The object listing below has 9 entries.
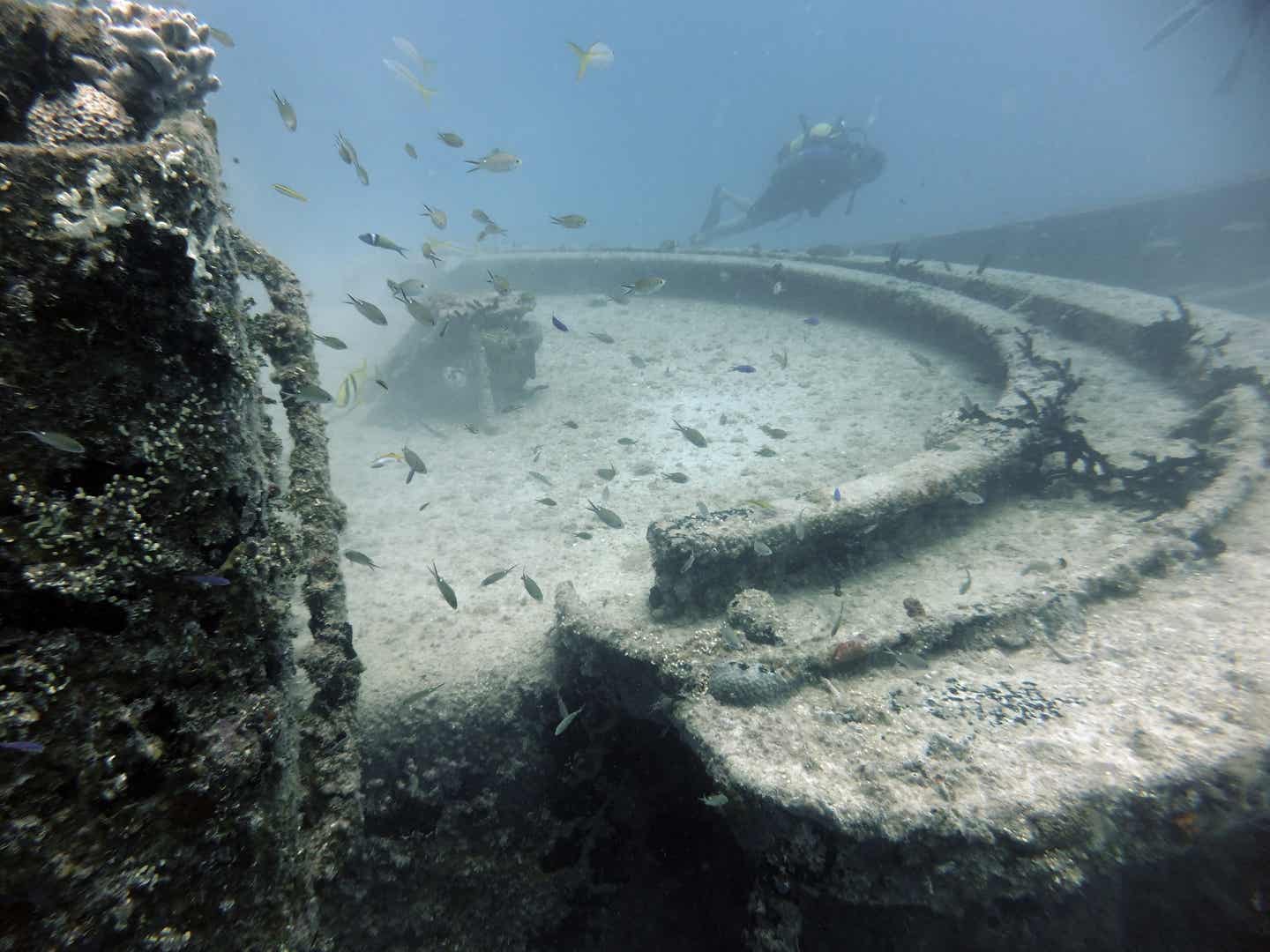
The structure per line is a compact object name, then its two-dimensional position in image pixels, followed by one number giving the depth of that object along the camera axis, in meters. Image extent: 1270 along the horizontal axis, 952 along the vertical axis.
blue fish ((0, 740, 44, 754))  1.15
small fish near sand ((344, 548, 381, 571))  4.80
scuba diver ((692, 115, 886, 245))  17.19
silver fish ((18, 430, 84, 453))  1.29
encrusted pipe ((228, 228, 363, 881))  2.22
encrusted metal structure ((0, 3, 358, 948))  1.26
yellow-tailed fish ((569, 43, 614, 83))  7.80
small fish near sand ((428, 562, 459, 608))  4.16
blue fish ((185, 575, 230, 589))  1.60
